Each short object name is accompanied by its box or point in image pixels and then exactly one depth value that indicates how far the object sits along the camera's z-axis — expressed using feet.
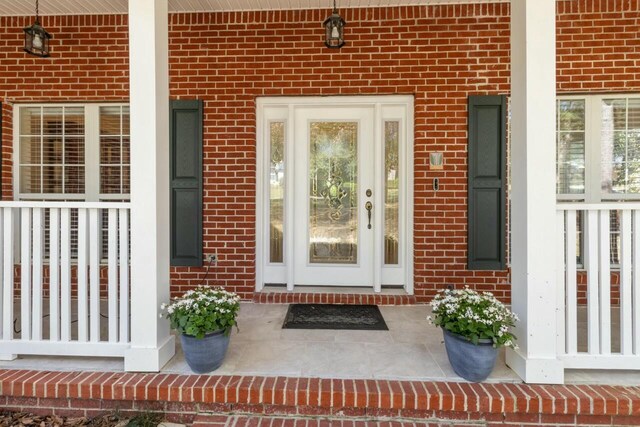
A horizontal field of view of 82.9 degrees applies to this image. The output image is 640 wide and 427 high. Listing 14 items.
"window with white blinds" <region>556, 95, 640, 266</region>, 11.69
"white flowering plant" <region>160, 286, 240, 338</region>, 6.93
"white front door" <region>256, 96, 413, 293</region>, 12.14
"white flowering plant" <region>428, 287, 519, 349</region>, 6.73
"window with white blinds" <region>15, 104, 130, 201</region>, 12.46
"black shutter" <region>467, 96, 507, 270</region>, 11.49
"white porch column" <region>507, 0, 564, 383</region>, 6.88
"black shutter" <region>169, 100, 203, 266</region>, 11.86
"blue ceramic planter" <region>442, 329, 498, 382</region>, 6.77
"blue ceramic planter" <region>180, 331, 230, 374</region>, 7.04
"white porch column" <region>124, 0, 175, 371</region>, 7.22
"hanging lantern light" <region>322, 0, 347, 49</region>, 9.98
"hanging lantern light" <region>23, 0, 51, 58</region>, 10.61
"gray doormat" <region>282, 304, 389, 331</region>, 9.84
